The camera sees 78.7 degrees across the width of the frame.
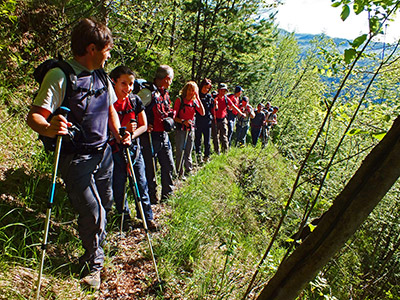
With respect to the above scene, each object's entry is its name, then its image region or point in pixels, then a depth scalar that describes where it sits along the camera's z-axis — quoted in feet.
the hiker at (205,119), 21.48
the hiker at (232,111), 27.30
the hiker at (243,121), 31.24
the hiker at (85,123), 6.25
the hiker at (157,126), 12.95
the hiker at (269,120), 42.02
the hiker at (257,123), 37.09
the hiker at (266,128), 39.06
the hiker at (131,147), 9.86
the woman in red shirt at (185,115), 16.46
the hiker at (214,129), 24.40
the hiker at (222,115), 24.71
